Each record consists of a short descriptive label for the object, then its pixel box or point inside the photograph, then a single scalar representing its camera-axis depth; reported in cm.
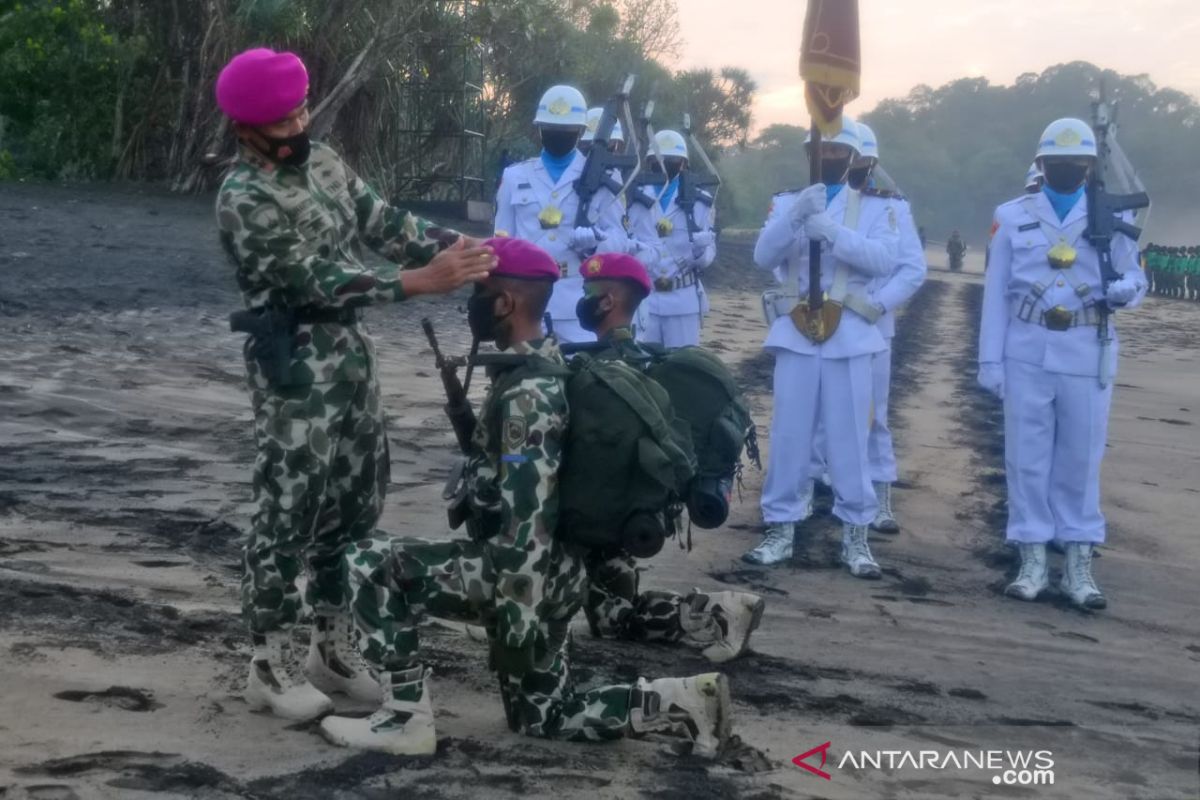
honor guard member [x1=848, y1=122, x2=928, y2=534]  711
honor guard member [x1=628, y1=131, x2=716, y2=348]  908
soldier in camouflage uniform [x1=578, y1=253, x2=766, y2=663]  508
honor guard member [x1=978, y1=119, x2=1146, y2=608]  664
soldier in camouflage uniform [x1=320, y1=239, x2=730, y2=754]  395
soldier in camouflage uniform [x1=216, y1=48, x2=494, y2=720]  411
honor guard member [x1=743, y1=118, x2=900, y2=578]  690
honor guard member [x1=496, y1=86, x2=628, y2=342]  773
